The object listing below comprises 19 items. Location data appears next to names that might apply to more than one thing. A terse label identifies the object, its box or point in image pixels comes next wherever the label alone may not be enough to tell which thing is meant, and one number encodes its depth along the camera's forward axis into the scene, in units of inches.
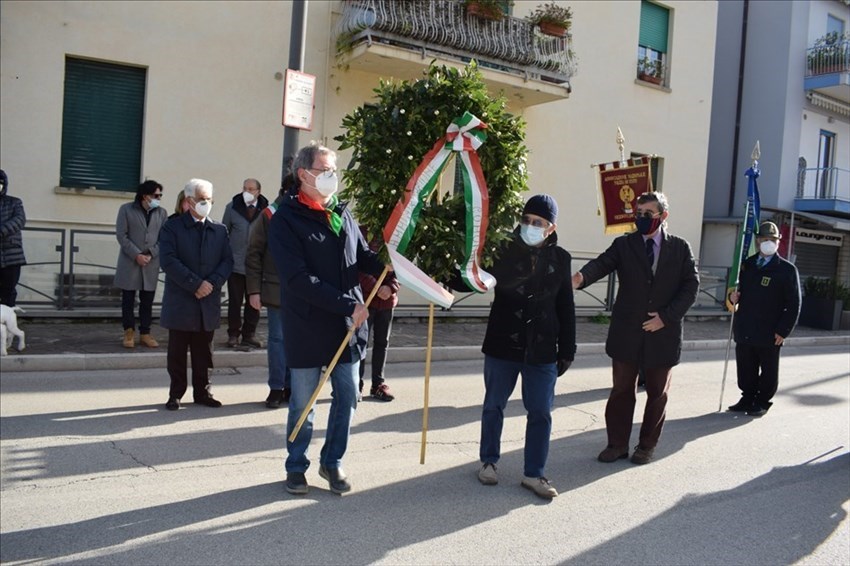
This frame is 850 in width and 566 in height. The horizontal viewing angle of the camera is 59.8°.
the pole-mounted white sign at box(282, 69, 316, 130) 357.4
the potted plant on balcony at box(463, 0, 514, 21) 546.0
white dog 304.7
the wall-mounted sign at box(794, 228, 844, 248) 917.2
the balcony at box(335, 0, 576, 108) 500.7
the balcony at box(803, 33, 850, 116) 855.1
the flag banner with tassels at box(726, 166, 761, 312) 334.0
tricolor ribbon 179.8
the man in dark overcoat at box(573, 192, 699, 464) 224.4
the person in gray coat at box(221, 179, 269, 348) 343.6
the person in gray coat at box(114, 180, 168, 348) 323.9
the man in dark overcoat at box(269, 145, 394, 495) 170.1
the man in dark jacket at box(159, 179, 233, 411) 251.4
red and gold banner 345.7
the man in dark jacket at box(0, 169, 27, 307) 326.6
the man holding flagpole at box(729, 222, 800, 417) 304.5
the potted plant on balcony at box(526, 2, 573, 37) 589.0
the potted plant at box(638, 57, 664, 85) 723.4
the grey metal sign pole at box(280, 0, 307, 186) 370.0
